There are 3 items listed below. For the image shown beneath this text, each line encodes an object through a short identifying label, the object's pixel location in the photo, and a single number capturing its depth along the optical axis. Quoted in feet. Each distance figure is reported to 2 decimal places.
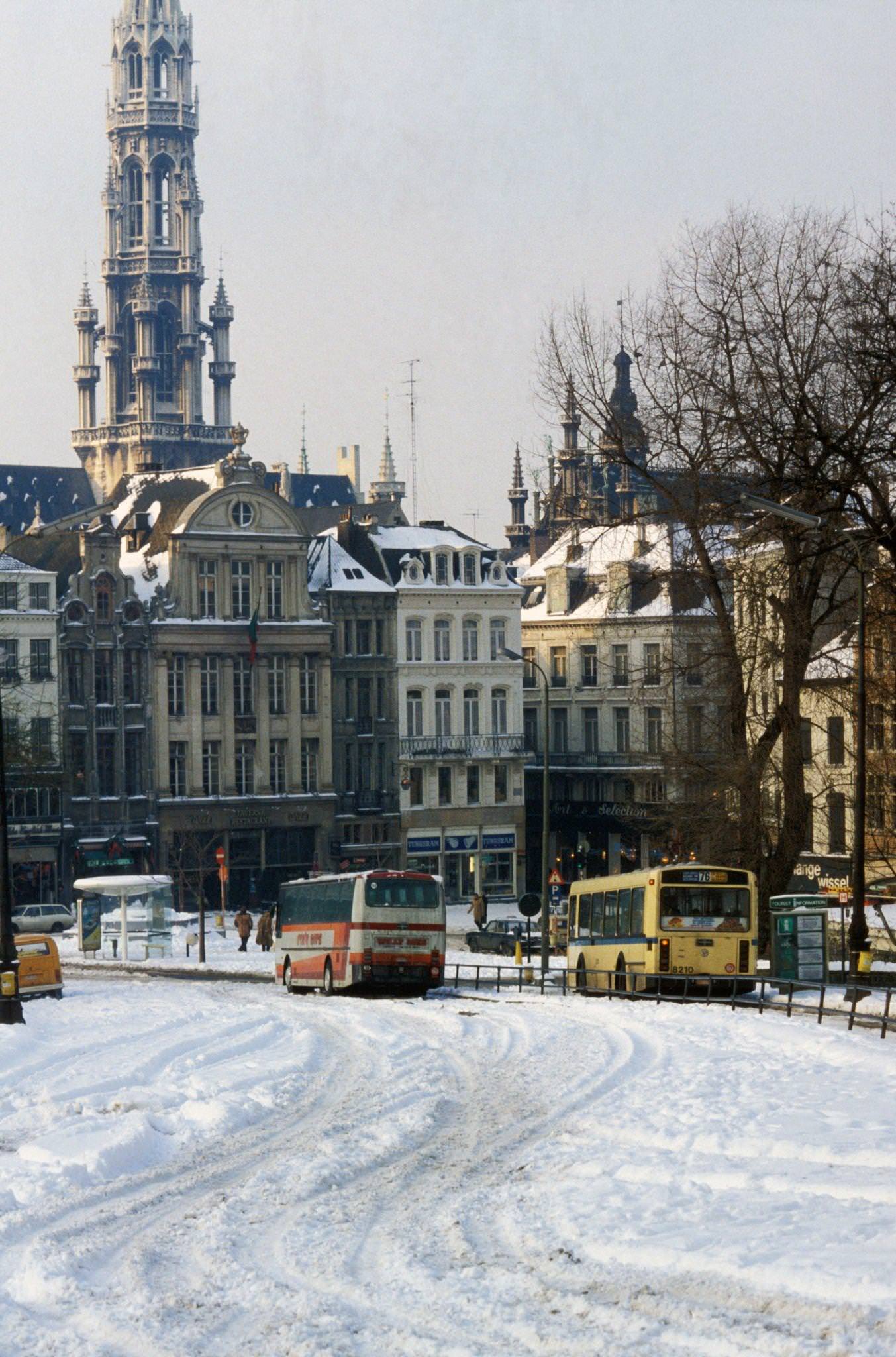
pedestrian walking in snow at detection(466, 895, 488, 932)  259.39
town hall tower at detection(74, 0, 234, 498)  585.63
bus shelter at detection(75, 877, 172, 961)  234.38
